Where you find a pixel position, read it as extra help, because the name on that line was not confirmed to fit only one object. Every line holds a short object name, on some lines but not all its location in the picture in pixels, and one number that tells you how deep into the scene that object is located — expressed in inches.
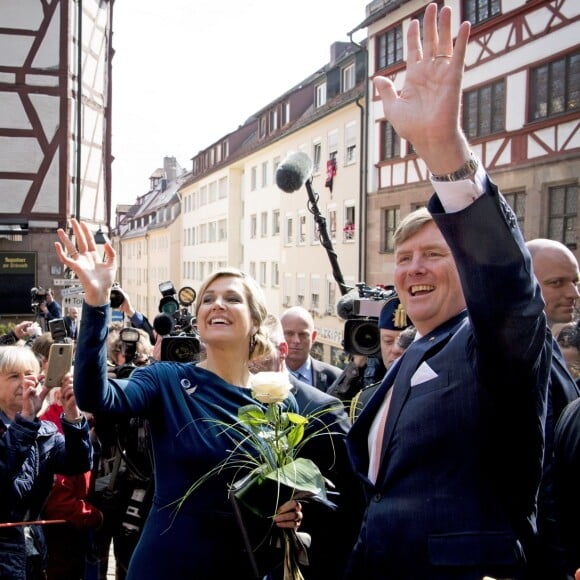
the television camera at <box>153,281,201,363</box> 163.6
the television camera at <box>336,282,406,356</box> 181.3
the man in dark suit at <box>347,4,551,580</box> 60.2
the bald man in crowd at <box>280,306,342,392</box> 222.5
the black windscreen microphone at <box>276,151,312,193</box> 189.9
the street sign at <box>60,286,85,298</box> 218.2
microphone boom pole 202.0
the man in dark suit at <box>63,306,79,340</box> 441.6
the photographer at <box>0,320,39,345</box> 278.8
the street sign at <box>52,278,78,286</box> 309.0
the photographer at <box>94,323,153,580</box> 155.5
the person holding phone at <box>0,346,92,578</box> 130.6
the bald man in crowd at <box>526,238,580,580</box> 74.4
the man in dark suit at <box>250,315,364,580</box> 110.0
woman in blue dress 99.8
